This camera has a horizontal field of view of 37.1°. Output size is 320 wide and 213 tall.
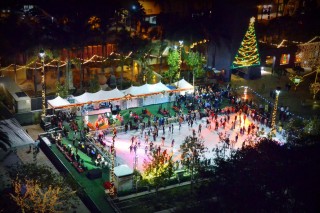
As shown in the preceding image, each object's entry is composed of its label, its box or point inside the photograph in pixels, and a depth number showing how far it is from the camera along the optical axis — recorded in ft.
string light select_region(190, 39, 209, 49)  175.71
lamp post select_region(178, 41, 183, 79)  159.20
